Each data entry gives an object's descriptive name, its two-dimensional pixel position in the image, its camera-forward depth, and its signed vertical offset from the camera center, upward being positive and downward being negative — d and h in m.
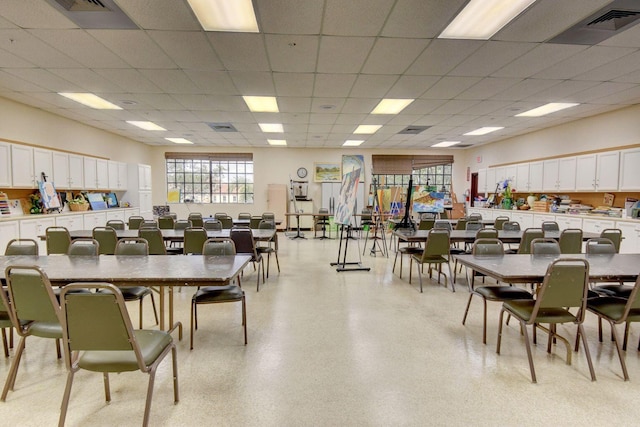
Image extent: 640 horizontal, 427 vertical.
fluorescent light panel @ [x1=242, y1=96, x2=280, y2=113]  6.04 +1.81
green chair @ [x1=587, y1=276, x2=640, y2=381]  2.57 -0.97
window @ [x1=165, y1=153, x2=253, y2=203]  12.15 +0.60
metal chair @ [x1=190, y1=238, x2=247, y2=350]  3.12 -1.03
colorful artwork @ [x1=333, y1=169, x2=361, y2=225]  6.05 -0.06
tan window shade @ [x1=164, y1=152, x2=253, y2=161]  11.95 +1.40
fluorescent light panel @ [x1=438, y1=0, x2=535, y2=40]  3.08 +1.86
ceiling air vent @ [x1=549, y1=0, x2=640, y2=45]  3.07 +1.85
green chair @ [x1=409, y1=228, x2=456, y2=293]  4.83 -0.80
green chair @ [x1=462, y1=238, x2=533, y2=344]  3.18 -0.98
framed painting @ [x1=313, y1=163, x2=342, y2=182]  12.35 +0.89
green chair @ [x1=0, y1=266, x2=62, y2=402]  2.10 -0.75
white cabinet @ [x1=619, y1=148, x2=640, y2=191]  6.18 +0.58
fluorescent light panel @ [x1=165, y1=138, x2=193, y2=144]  10.47 +1.77
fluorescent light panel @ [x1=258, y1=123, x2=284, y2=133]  8.21 +1.81
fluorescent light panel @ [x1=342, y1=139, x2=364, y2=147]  10.66 +1.84
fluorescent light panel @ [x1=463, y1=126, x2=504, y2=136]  8.66 +1.87
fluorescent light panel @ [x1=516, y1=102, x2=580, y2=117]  6.38 +1.88
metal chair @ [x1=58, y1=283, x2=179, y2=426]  1.76 -0.83
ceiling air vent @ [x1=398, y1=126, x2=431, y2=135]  8.45 +1.83
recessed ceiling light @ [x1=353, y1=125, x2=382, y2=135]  8.40 +1.83
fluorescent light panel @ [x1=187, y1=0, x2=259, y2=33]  3.07 +1.83
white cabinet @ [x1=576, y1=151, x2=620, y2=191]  6.63 +0.59
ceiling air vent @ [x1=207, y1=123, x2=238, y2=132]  8.23 +1.78
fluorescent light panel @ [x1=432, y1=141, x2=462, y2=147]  10.90 +1.86
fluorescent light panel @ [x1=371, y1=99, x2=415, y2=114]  6.17 +1.84
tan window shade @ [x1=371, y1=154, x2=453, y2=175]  12.44 +1.30
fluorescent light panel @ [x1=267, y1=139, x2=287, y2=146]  10.60 +1.80
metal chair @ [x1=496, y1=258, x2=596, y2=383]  2.52 -0.79
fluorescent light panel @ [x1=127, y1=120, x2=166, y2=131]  8.05 +1.78
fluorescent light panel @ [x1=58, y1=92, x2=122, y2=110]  5.88 +1.79
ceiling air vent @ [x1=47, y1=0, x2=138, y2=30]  3.05 +1.80
